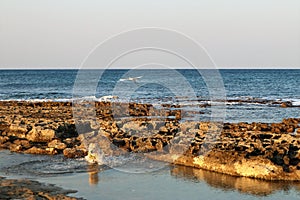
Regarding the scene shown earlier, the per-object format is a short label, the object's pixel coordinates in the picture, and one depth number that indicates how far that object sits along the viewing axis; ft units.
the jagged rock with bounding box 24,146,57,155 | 75.41
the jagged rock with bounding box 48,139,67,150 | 76.95
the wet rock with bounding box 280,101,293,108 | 160.61
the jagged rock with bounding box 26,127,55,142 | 85.05
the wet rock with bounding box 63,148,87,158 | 72.02
